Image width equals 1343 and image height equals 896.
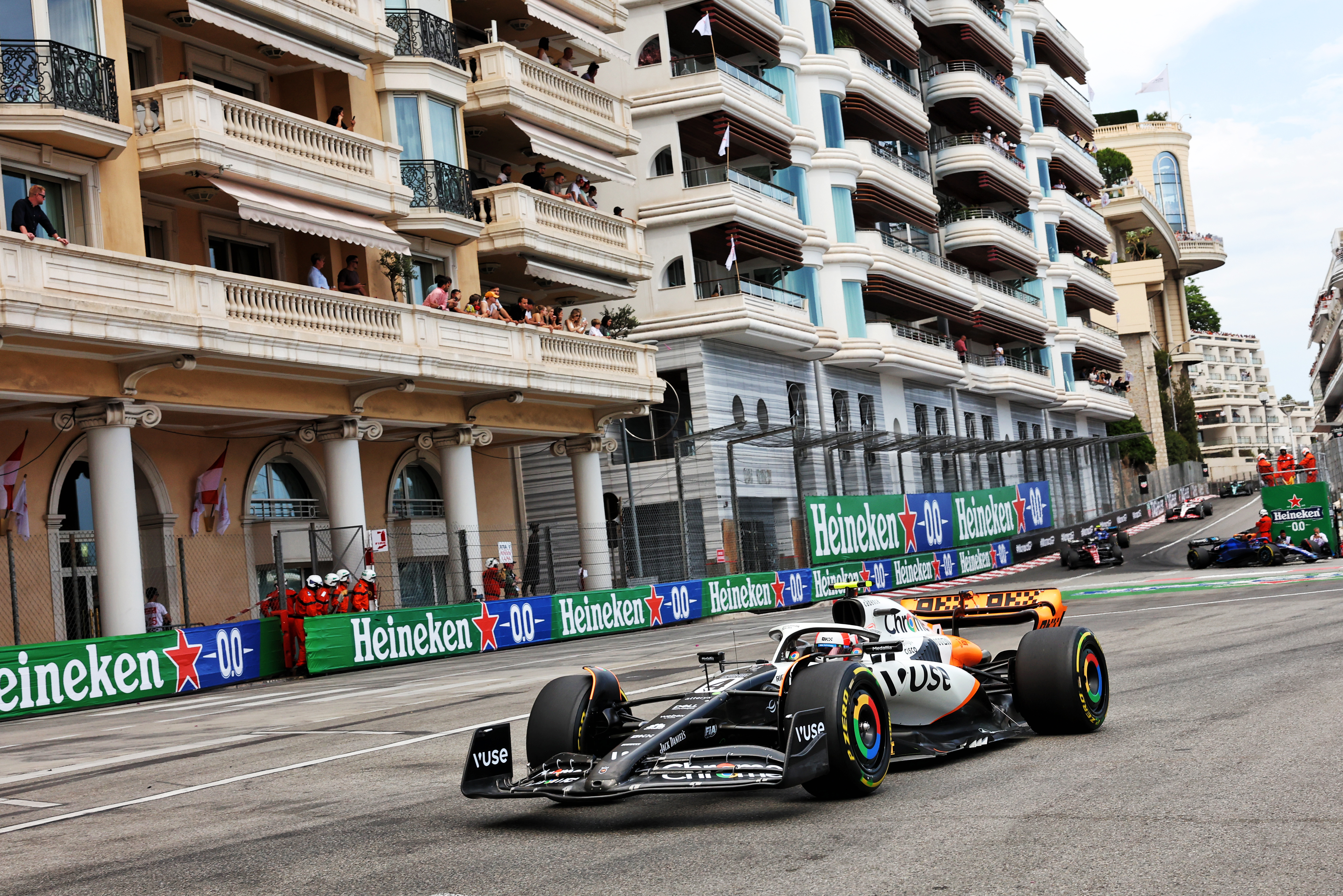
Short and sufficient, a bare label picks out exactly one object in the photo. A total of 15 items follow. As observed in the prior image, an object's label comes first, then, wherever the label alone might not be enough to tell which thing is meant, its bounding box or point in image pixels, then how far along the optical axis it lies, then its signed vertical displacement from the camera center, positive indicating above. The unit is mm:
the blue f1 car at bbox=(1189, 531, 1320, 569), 33531 -1654
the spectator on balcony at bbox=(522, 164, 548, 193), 32469 +8780
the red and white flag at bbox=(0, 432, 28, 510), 21734 +2188
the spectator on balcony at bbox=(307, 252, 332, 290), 24094 +5225
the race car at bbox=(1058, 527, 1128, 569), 41781 -1542
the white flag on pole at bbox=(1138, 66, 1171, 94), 103812 +30025
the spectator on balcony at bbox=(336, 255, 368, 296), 24875 +5278
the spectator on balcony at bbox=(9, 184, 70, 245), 18984 +5403
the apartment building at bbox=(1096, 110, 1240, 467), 91938 +18130
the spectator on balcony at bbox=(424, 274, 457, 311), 26469 +5133
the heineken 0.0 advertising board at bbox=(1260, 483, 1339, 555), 34938 -772
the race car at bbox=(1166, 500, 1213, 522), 65312 -983
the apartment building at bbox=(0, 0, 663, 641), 20359 +4567
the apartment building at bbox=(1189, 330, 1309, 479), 161250 +9270
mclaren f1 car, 6910 -1017
